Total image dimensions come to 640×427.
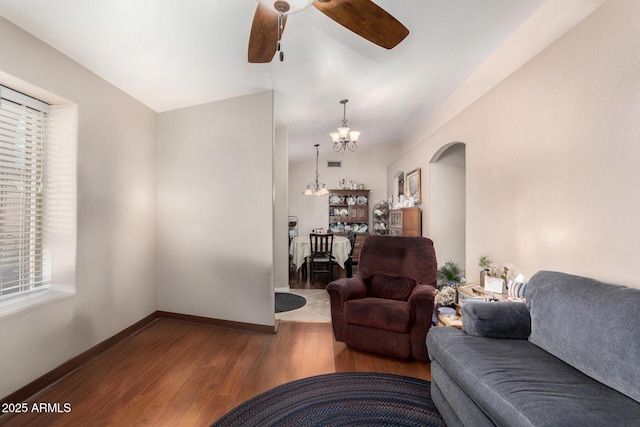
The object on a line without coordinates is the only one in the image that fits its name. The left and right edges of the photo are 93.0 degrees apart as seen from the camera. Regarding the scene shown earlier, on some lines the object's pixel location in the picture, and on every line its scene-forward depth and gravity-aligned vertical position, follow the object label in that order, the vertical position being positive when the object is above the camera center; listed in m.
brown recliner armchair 2.52 -0.77
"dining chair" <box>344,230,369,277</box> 5.57 -0.67
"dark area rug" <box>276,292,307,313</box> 4.04 -1.22
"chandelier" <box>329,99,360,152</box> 3.94 +1.09
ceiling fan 1.35 +1.04
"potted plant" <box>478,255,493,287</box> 2.84 -0.47
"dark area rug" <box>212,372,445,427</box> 1.79 -1.20
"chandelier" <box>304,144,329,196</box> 6.48 +0.67
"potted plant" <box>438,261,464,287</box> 4.05 -0.79
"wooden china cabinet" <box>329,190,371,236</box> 7.37 +0.13
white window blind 2.10 +0.15
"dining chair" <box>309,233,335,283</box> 5.39 -0.60
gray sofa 1.16 -0.71
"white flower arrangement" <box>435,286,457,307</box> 2.60 -0.69
